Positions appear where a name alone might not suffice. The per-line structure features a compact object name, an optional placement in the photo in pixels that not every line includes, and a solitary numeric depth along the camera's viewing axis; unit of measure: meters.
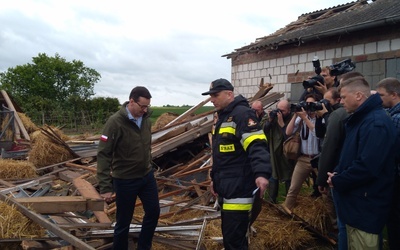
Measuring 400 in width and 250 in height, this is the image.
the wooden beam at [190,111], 10.11
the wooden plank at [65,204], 4.07
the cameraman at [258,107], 6.23
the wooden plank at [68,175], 7.19
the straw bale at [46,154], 8.48
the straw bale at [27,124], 13.41
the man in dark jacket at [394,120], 3.24
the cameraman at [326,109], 4.18
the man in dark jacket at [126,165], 4.00
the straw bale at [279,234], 4.46
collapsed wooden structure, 4.08
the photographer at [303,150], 4.92
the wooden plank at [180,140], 7.70
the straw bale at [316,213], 4.93
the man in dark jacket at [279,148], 5.71
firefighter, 3.12
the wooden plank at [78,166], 7.44
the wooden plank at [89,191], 4.98
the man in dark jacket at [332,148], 3.59
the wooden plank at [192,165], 7.34
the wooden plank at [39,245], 3.45
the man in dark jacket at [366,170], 2.83
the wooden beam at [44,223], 3.01
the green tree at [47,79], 50.34
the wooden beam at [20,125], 12.38
